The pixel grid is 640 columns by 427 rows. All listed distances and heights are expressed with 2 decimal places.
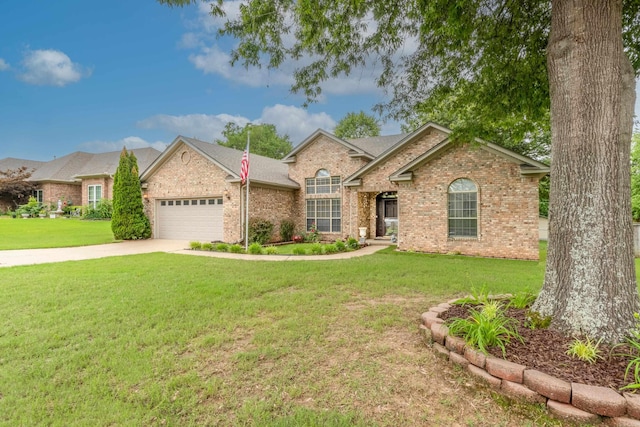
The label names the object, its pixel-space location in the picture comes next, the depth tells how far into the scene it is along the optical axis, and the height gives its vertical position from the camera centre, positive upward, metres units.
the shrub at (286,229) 16.42 -0.86
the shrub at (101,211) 23.88 +0.16
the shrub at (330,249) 11.76 -1.38
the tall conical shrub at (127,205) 16.05 +0.43
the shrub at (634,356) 2.44 -1.28
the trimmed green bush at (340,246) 12.33 -1.32
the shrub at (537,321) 3.50 -1.23
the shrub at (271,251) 11.55 -1.41
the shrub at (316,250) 11.59 -1.39
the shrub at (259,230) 14.55 -0.83
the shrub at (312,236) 16.30 -1.21
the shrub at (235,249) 12.10 -1.41
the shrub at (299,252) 11.34 -1.42
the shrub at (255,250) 11.59 -1.38
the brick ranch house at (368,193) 10.56 +0.94
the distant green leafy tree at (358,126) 36.41 +10.32
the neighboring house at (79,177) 25.64 +3.09
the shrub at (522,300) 4.25 -1.22
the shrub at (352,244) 13.03 -1.31
